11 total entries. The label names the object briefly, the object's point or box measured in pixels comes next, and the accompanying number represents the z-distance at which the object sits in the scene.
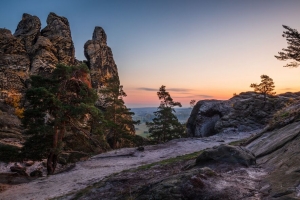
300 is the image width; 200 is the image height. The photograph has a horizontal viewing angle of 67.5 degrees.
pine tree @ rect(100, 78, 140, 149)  39.20
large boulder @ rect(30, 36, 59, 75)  50.03
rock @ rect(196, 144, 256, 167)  8.69
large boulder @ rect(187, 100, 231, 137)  36.62
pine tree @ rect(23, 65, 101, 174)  17.00
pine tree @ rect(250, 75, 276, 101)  36.25
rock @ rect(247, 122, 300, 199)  5.32
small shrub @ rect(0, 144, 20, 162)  16.83
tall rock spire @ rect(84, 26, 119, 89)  62.93
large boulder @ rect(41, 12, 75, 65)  56.22
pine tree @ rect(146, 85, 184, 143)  44.50
